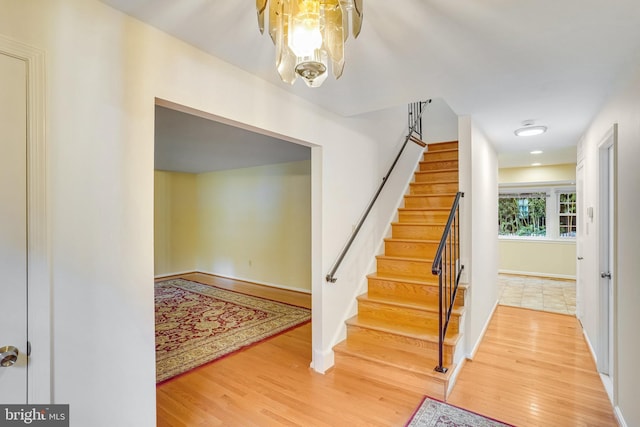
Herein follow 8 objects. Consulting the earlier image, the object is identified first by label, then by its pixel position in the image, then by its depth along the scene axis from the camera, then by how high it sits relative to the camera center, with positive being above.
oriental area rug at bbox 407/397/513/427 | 2.04 -1.36
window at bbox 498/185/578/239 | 6.82 +0.02
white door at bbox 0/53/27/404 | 1.15 -0.05
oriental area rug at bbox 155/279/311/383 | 3.04 -1.34
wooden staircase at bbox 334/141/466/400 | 2.56 -0.93
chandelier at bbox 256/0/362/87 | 1.01 +0.60
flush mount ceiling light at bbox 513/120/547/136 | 3.23 +0.89
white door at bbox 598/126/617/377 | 2.64 -0.37
